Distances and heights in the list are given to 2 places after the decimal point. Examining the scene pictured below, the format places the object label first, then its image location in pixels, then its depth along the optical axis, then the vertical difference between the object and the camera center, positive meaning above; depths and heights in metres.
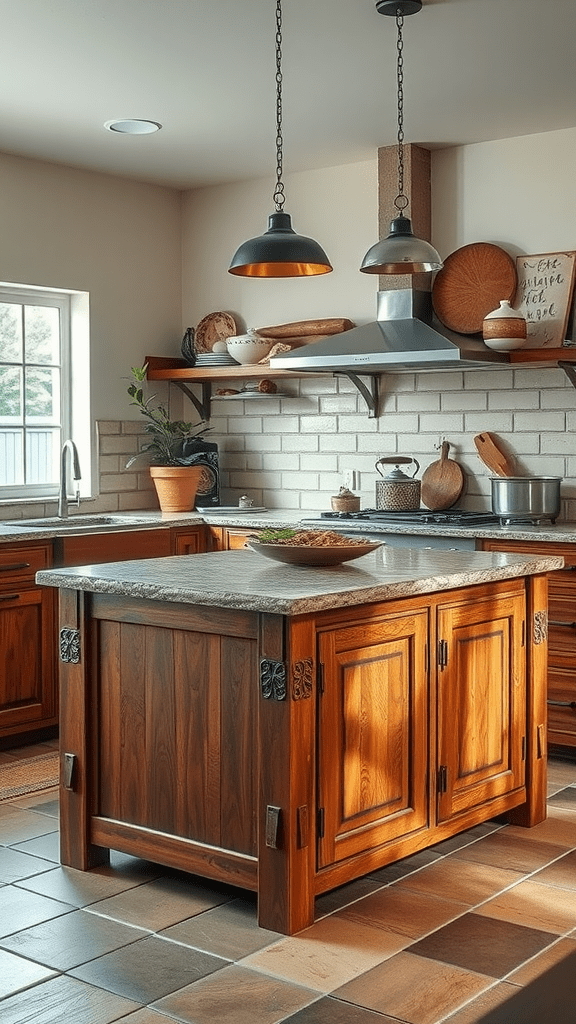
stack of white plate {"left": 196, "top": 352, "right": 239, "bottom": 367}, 6.20 +0.55
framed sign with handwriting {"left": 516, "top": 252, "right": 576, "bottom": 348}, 5.29 +0.76
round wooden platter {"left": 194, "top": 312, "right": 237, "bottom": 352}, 6.46 +0.73
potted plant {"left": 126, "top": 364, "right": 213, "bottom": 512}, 6.21 +0.06
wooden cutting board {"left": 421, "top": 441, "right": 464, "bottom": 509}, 5.61 -0.09
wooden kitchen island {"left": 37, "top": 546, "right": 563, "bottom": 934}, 3.01 -0.70
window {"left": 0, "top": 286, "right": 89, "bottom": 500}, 5.85 +0.38
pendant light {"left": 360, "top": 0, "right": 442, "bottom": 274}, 3.92 +0.71
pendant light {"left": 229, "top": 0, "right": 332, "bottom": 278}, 3.56 +0.65
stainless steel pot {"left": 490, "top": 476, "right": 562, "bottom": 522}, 5.04 -0.15
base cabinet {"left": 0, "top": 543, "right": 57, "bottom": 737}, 4.91 -0.76
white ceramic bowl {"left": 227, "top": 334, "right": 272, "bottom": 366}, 6.05 +0.60
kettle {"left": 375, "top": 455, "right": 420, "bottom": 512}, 5.56 -0.14
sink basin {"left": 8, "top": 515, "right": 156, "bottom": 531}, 5.38 -0.28
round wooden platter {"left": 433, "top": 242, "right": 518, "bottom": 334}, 5.44 +0.83
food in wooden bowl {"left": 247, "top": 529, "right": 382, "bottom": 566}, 3.50 -0.25
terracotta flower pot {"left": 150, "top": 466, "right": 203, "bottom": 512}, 6.19 -0.11
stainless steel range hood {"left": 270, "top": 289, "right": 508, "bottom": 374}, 5.08 +0.52
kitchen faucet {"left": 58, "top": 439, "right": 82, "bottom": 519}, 5.67 -0.05
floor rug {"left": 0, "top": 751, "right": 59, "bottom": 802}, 4.37 -1.21
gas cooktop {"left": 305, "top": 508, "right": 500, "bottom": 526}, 5.15 -0.24
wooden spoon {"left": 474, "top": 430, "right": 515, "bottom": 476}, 5.46 +0.04
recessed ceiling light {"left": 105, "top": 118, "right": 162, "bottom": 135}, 5.12 +1.48
